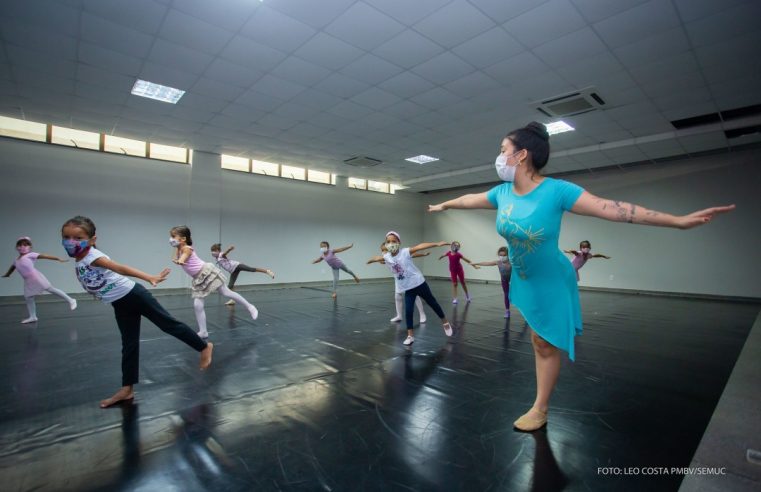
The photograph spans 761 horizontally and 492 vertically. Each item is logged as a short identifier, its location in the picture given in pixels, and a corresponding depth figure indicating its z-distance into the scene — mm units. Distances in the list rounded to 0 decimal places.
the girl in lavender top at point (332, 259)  9312
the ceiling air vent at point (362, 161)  10289
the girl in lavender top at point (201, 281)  4508
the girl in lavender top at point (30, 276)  5492
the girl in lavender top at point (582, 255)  7635
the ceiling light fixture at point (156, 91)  5766
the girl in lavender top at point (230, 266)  7590
